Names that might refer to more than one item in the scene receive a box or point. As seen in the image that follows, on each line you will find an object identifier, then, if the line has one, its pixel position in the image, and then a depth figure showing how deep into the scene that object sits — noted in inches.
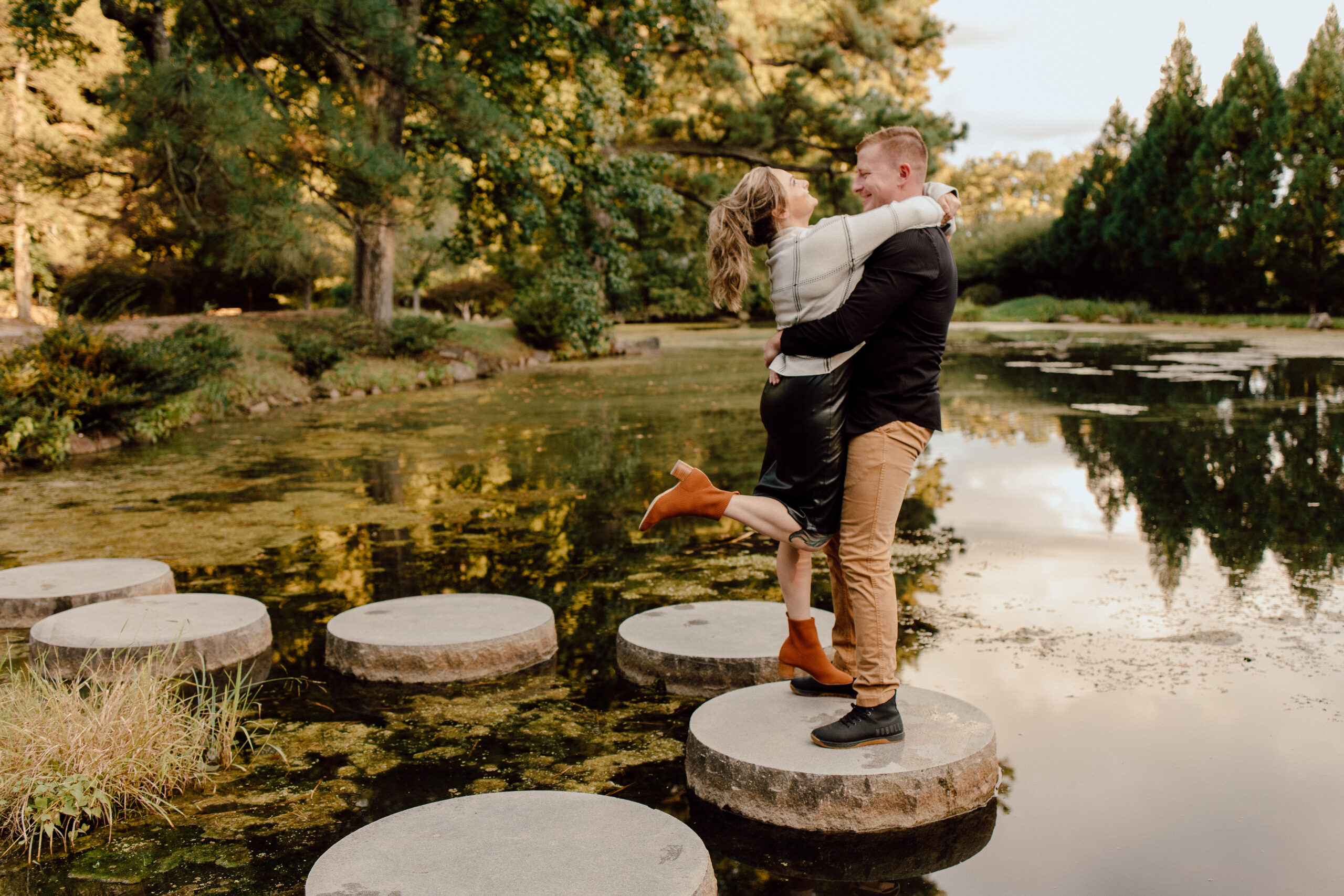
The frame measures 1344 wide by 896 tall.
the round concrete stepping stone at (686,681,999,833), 98.7
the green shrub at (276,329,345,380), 560.1
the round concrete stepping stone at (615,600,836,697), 135.9
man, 102.9
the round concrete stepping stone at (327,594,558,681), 140.9
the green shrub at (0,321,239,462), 323.3
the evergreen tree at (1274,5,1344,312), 1006.4
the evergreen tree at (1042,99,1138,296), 1321.4
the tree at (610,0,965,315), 853.2
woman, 101.0
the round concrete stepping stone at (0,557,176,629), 163.0
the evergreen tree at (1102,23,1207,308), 1197.7
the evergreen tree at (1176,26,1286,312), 1064.2
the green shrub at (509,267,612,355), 711.1
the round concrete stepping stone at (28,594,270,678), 137.5
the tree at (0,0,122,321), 776.9
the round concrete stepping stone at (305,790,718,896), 80.6
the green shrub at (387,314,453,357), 641.0
